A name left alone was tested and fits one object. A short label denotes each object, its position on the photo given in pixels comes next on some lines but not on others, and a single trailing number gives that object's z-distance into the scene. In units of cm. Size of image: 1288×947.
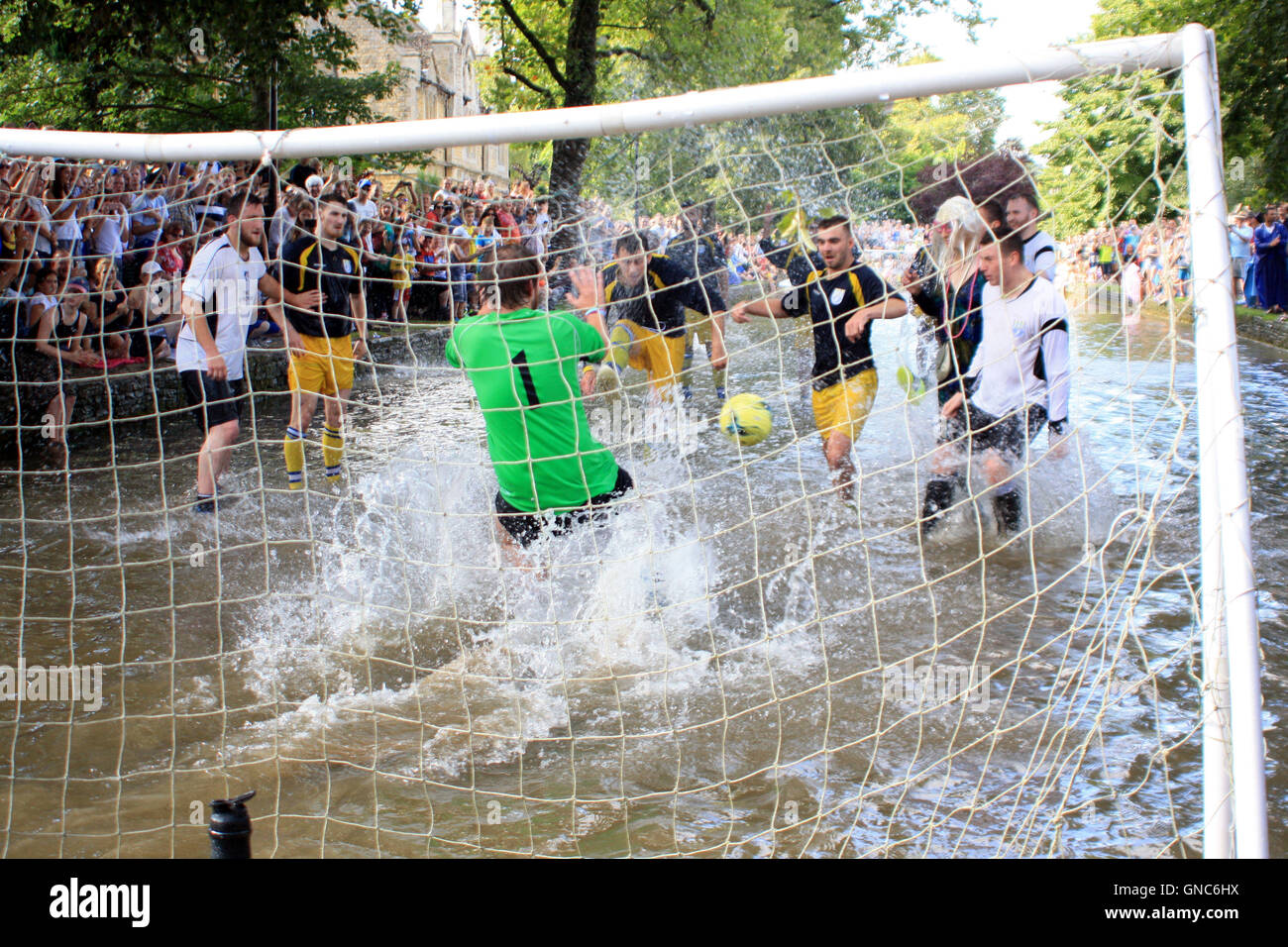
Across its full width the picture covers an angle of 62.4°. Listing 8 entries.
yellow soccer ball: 515
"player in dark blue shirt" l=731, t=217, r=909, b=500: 511
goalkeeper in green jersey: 401
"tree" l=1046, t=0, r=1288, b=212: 1448
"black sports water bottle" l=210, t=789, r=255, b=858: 214
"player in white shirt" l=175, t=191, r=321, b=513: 552
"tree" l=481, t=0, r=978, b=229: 1648
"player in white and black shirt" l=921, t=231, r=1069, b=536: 505
